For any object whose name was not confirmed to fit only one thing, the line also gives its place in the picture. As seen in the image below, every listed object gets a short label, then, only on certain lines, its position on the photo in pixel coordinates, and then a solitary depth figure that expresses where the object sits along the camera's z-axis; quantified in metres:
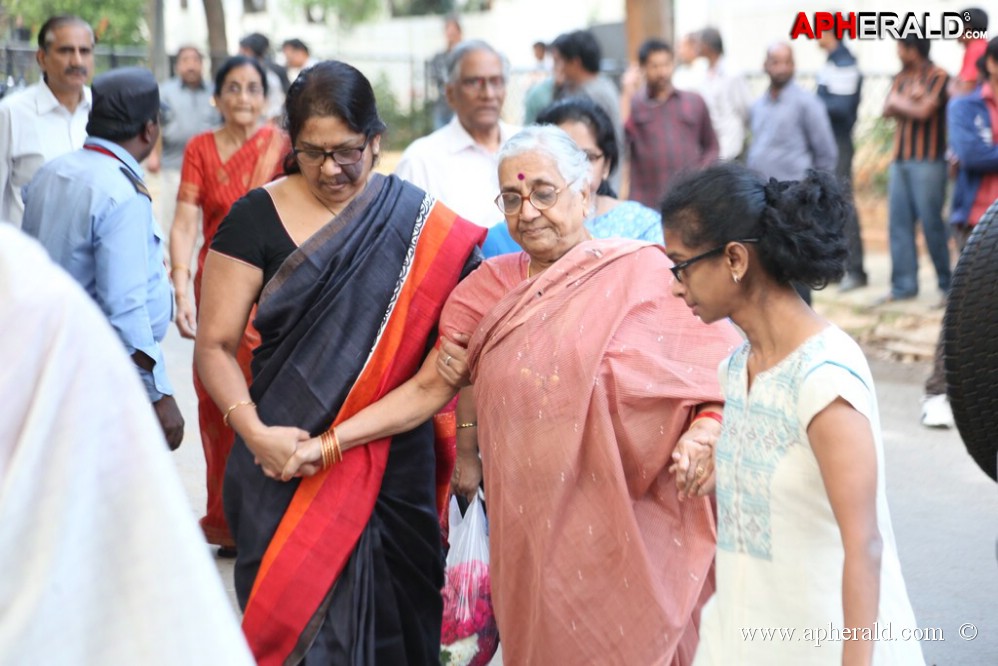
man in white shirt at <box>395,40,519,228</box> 5.91
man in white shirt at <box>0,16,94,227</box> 6.65
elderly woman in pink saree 3.81
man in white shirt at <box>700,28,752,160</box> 13.02
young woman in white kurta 2.81
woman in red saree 6.72
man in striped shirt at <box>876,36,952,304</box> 10.82
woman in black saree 4.09
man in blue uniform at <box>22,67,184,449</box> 4.95
